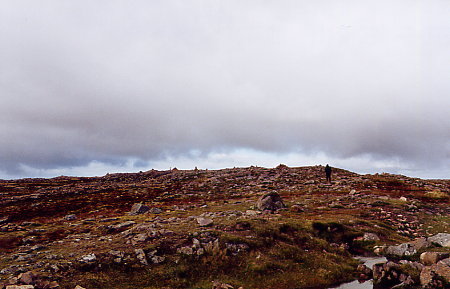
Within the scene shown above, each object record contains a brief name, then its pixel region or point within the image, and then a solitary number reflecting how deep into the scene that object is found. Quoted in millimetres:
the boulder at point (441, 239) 21125
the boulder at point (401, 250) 20375
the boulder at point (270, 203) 33438
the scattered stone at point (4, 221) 41369
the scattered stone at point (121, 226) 26812
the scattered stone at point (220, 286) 16094
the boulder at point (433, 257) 17484
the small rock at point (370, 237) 24169
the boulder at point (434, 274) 14969
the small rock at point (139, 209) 38453
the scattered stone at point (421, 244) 20969
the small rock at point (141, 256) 18292
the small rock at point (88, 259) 17650
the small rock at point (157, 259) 18509
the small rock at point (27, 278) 14625
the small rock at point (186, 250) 19472
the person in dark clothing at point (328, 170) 59800
